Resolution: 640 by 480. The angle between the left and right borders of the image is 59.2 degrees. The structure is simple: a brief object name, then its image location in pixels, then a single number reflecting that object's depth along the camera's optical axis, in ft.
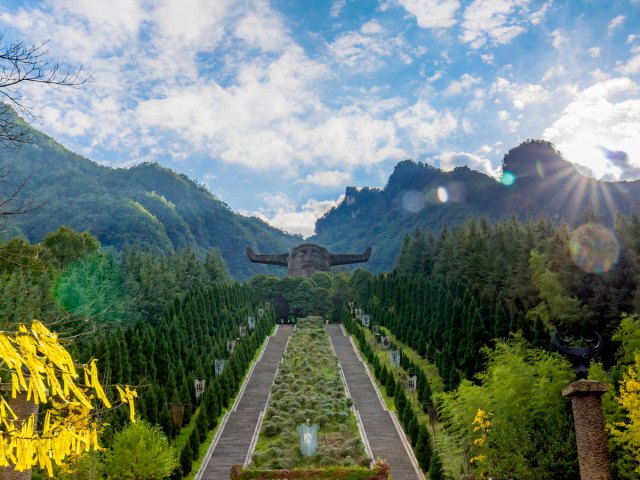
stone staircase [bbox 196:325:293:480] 82.28
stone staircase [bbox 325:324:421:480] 80.94
